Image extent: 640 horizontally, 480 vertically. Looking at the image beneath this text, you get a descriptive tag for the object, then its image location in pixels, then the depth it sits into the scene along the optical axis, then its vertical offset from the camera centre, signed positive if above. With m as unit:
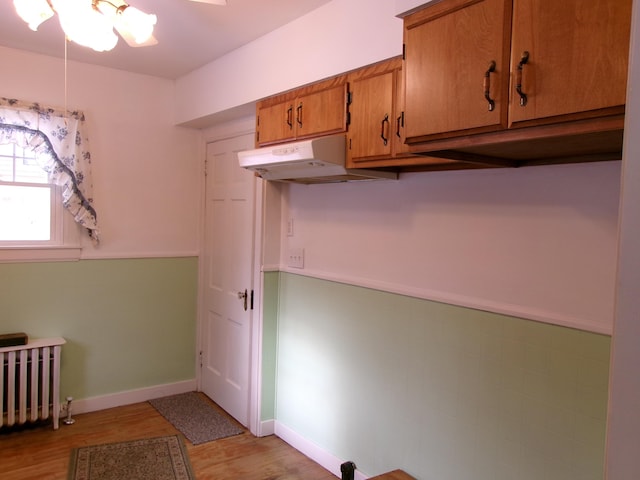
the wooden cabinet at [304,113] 2.37 +0.60
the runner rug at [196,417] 3.25 -1.48
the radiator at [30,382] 3.09 -1.13
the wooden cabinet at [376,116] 2.06 +0.49
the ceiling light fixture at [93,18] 1.75 +0.76
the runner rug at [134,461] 2.71 -1.48
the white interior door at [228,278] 3.41 -0.45
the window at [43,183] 3.18 +0.22
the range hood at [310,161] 2.21 +0.30
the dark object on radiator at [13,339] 3.06 -0.83
